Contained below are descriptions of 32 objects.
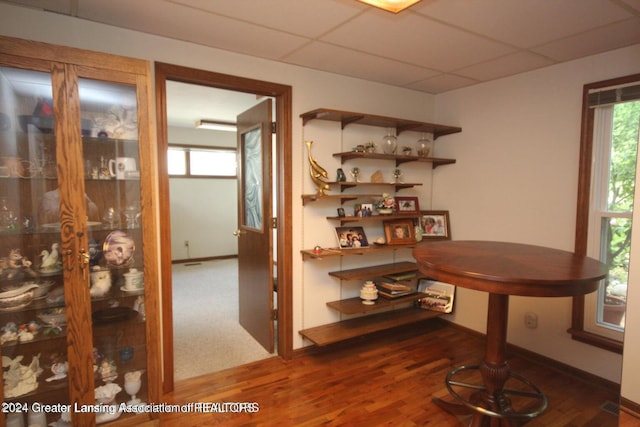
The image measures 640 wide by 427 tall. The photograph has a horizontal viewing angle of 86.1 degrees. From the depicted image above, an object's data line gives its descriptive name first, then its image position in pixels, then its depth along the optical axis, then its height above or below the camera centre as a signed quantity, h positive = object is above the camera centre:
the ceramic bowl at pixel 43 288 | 1.80 -0.51
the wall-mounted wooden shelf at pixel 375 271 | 2.92 -0.71
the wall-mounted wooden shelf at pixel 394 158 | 2.88 +0.31
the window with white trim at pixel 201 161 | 6.36 +0.57
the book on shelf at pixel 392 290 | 3.09 -0.89
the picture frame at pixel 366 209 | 3.04 -0.15
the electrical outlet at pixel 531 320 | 2.84 -1.06
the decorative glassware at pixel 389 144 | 3.14 +0.44
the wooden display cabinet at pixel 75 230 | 1.71 -0.21
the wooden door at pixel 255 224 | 2.94 -0.31
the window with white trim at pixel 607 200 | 2.38 -0.05
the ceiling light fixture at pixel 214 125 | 5.54 +1.10
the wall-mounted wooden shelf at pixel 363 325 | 2.81 -1.18
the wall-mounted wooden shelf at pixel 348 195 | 2.78 -0.03
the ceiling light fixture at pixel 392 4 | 1.73 +0.96
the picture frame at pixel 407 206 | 3.31 -0.13
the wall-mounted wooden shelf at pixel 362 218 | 2.91 -0.22
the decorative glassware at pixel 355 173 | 3.00 +0.17
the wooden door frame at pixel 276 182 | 2.28 +0.04
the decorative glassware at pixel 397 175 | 3.25 +0.16
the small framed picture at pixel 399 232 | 3.20 -0.37
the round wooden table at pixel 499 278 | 1.51 -0.39
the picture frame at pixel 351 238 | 3.01 -0.41
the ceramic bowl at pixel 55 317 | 1.81 -0.67
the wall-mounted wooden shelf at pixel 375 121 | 2.72 +0.62
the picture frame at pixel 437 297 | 3.42 -1.04
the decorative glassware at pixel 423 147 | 3.34 +0.44
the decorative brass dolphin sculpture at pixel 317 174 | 2.81 +0.15
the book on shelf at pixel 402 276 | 3.24 -0.80
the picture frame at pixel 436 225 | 3.50 -0.34
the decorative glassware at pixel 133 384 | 2.00 -1.13
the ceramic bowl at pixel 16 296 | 1.70 -0.54
